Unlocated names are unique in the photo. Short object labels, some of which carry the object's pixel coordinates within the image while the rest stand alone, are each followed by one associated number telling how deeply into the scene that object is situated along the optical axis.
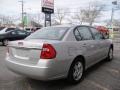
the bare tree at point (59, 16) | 37.33
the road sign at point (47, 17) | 9.94
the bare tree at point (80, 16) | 34.03
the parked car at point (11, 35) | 7.75
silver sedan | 2.11
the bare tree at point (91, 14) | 32.44
